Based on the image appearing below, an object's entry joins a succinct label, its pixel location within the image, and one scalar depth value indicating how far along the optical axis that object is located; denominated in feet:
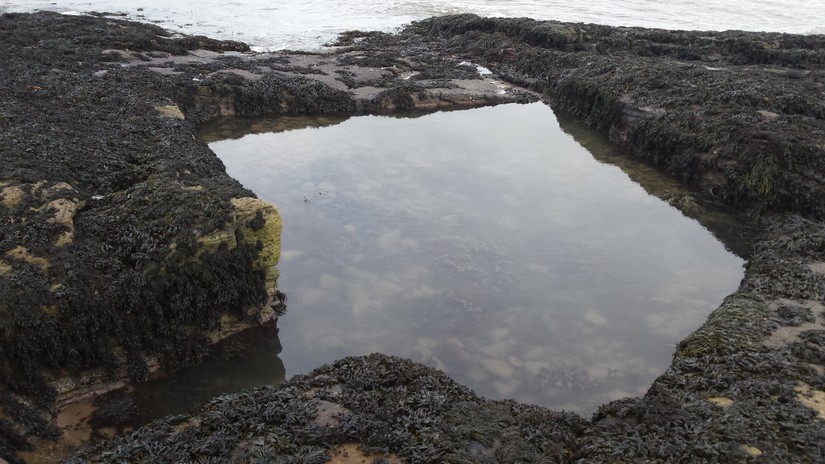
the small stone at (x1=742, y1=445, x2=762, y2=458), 13.69
